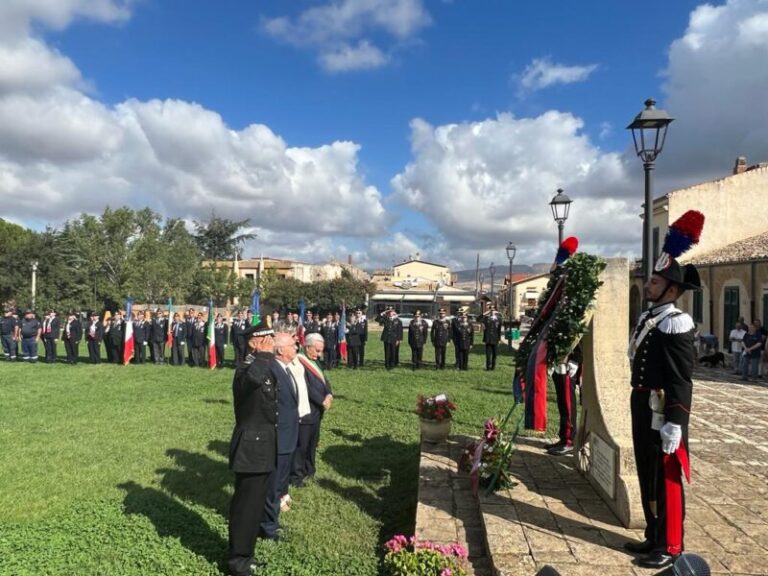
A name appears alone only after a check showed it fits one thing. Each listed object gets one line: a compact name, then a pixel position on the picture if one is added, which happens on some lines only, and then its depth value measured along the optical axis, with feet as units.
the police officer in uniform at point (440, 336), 53.47
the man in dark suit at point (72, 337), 57.62
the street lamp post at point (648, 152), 20.99
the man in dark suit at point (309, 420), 18.94
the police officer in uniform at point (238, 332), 56.66
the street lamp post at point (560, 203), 34.76
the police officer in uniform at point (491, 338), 52.01
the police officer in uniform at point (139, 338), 57.67
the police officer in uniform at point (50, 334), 58.34
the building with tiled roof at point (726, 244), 63.21
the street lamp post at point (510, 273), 75.31
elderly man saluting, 12.80
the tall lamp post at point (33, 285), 123.74
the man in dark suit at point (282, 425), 14.94
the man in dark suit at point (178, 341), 56.80
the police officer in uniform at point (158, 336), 57.62
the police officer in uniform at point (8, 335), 59.82
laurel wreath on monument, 14.47
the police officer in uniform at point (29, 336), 57.31
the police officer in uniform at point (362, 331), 57.70
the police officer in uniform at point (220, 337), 56.54
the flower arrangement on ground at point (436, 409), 21.01
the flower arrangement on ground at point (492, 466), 15.70
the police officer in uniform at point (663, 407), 11.26
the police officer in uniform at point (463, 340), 51.62
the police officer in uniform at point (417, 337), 54.03
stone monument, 13.89
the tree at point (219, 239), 222.69
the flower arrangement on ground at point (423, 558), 11.41
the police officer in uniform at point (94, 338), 57.98
